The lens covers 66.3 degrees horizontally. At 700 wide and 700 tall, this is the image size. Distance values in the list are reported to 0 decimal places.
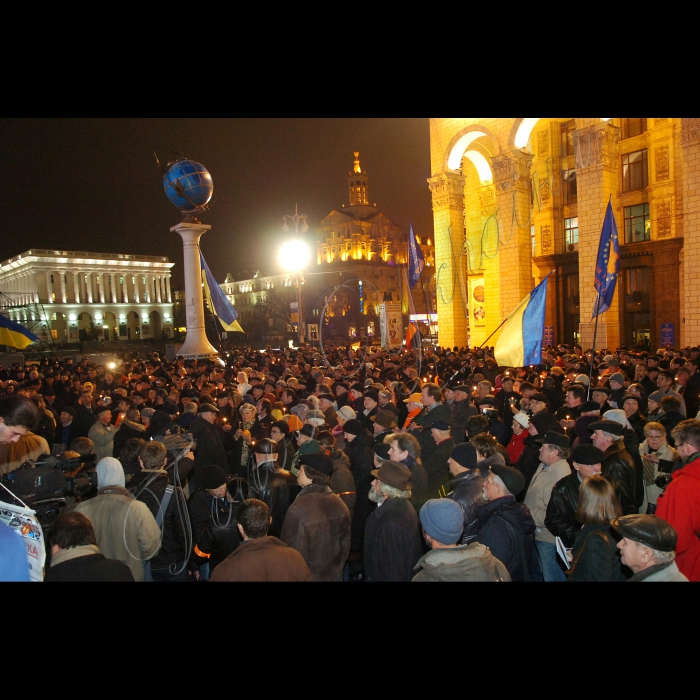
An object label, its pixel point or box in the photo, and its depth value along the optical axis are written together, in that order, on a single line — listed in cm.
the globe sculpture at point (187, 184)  2448
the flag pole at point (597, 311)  814
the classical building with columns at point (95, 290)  8806
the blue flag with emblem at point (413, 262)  1877
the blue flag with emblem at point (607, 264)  1141
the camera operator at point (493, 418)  705
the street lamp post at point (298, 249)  2316
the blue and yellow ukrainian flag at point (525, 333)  843
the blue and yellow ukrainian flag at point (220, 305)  1697
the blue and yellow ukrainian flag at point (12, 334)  1492
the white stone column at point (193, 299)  2467
